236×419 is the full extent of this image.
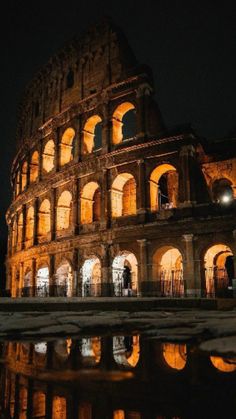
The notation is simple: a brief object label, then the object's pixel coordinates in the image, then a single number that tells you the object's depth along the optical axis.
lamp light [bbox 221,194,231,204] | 20.47
